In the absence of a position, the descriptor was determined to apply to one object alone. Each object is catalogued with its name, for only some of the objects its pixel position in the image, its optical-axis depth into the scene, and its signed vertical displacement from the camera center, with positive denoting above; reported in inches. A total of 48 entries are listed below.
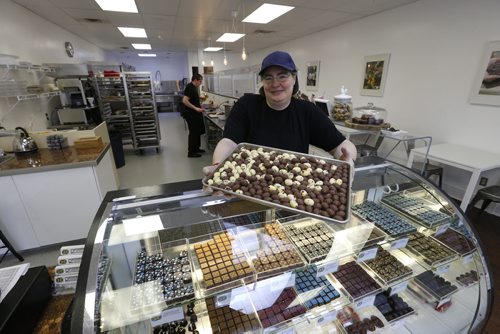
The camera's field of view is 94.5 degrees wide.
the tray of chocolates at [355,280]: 47.4 -39.9
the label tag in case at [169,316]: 33.2 -32.0
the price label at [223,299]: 37.1 -33.6
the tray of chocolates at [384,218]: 47.8 -28.2
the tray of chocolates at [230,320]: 41.2 -40.9
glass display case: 37.4 -31.1
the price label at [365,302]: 47.2 -43.0
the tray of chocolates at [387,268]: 48.4 -38.0
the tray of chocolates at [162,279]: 34.9 -30.9
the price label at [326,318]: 44.4 -43.2
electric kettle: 96.0 -23.9
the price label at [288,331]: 41.2 -42.2
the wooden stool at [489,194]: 96.0 -45.6
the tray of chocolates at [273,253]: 41.3 -31.1
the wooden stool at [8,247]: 81.0 -56.1
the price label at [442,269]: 49.3 -38.0
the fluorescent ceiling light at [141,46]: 319.0 +49.3
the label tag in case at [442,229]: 48.3 -29.4
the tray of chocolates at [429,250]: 48.9 -34.5
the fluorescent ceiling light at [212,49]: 331.8 +47.5
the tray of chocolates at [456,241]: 47.3 -32.2
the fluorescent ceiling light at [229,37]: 240.8 +47.0
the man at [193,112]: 189.1 -23.1
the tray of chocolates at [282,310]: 42.1 -40.5
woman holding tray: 53.5 -9.7
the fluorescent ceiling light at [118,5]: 144.1 +47.5
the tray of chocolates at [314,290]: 46.0 -40.4
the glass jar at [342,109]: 151.8 -17.2
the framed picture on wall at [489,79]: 107.5 +0.7
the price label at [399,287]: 48.6 -41.3
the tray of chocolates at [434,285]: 48.2 -41.1
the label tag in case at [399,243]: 47.0 -31.3
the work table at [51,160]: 82.4 -28.1
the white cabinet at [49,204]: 84.1 -43.7
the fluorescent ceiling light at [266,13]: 155.2 +47.1
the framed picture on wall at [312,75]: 233.6 +6.3
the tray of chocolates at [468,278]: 46.5 -39.1
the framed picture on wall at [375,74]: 161.9 +4.9
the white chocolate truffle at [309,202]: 34.9 -17.2
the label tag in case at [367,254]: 44.2 -31.6
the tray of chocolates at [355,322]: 46.7 -46.6
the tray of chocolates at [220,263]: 38.5 -31.2
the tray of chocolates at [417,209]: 48.6 -27.0
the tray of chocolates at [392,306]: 47.9 -45.2
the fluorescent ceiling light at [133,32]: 219.3 +48.1
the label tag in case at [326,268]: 42.0 -32.3
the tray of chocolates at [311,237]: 43.6 -30.5
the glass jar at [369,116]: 131.2 -20.0
